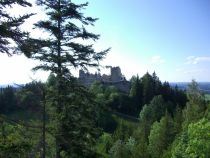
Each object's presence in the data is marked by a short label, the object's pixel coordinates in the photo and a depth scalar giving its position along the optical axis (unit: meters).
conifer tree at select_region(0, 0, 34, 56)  5.80
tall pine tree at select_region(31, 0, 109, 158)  10.58
